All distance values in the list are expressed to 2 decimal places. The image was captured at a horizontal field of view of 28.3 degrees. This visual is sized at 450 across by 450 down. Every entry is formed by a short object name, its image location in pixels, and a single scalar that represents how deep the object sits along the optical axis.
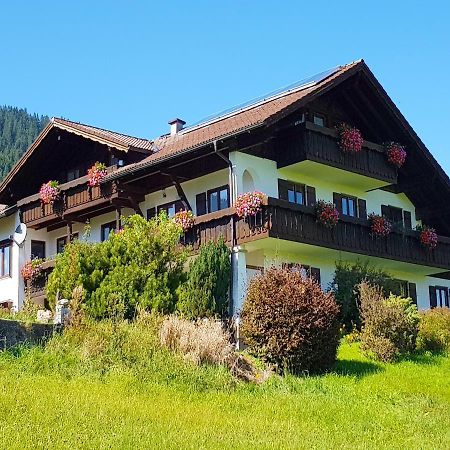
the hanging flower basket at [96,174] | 29.25
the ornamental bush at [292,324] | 19.67
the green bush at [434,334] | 23.66
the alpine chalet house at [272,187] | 25.83
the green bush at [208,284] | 23.06
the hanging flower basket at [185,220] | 25.84
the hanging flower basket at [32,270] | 30.28
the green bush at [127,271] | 22.94
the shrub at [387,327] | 21.34
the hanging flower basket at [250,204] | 24.47
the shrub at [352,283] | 25.48
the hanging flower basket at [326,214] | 26.08
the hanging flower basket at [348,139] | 27.95
